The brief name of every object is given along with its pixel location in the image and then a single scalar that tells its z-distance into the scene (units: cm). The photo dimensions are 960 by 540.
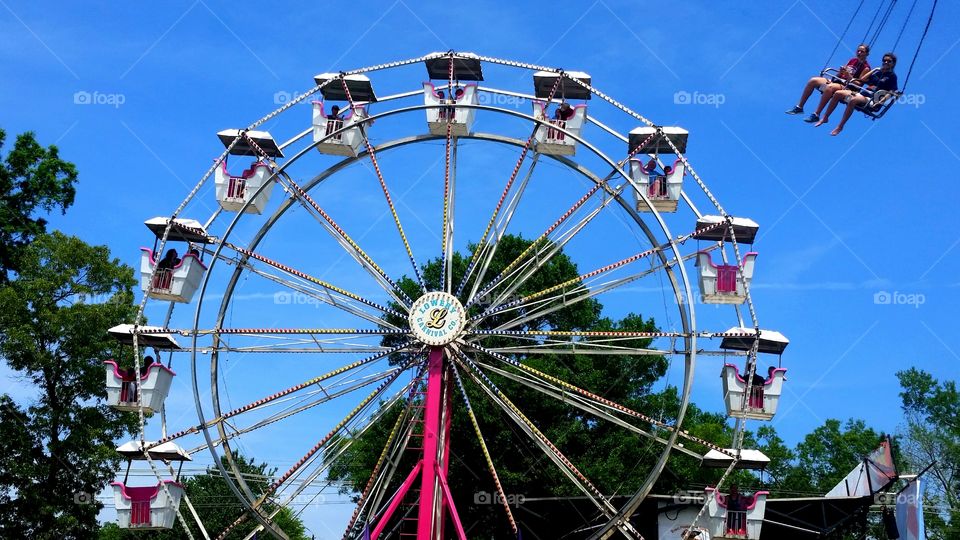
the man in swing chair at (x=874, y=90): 2044
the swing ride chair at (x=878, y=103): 2023
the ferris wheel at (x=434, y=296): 2383
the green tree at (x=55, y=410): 3144
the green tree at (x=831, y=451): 5575
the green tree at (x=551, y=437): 3775
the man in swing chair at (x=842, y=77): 2142
